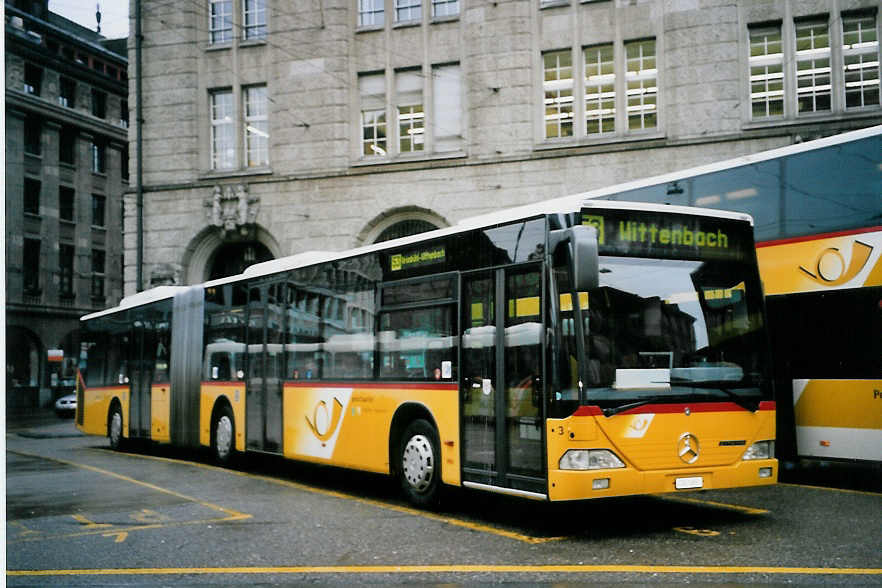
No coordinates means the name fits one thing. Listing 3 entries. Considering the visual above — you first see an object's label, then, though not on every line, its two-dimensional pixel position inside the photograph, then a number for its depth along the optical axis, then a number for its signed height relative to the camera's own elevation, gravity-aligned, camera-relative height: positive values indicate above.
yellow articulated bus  8.82 -0.02
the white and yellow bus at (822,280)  11.39 +0.79
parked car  40.97 -1.79
